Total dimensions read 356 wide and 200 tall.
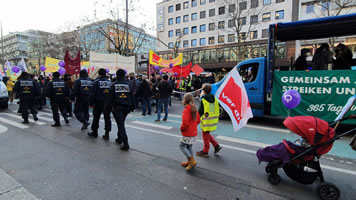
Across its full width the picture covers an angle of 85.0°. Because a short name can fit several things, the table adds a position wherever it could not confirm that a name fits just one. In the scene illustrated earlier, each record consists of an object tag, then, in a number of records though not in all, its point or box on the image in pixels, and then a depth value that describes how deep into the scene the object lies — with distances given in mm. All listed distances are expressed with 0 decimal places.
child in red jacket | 3500
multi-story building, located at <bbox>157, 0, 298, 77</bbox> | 33000
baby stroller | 2672
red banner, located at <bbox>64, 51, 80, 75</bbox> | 9938
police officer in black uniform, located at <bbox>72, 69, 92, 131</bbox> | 6270
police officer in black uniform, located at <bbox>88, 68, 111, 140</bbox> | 5285
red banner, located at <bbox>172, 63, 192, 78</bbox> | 12984
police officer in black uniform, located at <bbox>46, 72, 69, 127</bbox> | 6723
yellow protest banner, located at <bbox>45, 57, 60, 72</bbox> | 12992
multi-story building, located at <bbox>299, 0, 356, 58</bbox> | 22628
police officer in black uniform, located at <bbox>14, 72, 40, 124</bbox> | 7055
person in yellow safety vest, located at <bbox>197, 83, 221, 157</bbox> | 4102
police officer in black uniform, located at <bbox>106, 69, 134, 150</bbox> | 4656
